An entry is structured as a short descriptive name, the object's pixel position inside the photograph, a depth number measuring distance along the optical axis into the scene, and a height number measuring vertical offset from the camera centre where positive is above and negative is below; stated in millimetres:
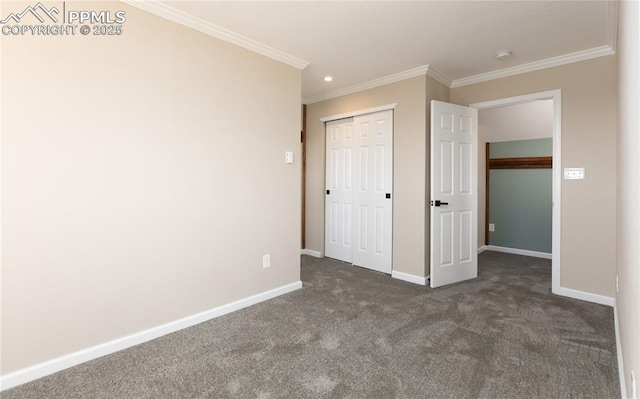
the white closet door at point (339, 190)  4297 +114
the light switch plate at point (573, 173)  2986 +247
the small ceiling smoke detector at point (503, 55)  3001 +1450
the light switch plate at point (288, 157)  3137 +433
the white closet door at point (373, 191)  3824 +95
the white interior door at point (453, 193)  3367 +59
